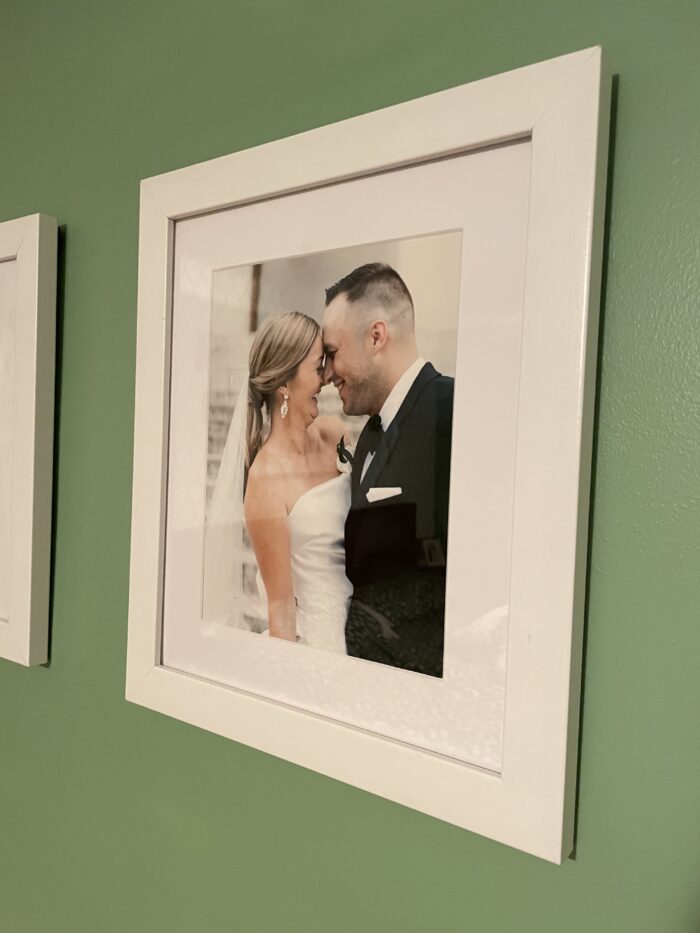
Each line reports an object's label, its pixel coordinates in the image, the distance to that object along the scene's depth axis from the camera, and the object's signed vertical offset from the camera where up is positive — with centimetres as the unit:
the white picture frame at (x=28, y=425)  94 +0
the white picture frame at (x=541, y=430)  55 +2
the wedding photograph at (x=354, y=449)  61 -1
